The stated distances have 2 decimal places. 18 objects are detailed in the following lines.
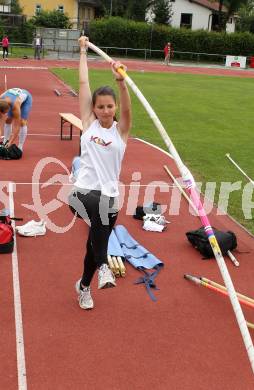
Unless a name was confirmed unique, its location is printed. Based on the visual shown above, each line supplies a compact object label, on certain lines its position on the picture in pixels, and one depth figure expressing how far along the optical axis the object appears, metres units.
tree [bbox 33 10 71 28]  57.03
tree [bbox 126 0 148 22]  64.62
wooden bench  12.15
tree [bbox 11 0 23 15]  60.44
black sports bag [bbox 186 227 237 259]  6.87
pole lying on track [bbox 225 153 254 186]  10.51
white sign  49.28
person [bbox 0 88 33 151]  10.38
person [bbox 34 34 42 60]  40.91
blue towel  6.16
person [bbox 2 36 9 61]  39.90
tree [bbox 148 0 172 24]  61.41
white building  69.75
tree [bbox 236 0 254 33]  68.19
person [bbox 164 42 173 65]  44.03
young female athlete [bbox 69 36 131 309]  4.57
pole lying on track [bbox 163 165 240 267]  6.76
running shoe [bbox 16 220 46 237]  7.21
